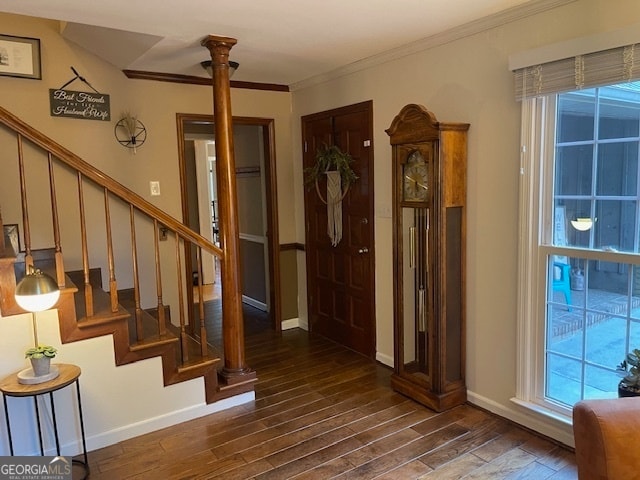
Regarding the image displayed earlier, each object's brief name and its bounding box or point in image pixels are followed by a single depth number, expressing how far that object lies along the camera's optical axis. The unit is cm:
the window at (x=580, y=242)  228
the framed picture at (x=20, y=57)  321
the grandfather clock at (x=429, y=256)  284
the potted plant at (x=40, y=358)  225
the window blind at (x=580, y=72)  211
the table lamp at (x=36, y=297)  215
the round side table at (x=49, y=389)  217
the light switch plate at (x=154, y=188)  389
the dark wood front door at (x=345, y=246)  378
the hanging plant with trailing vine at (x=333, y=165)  386
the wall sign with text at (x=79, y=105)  343
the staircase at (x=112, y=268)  249
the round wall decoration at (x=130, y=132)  371
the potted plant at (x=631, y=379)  208
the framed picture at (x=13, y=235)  323
